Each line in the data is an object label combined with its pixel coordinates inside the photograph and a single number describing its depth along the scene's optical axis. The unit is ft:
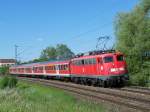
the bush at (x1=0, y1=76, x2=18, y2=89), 113.19
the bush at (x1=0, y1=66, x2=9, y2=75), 356.22
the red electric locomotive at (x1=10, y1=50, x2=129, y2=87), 108.17
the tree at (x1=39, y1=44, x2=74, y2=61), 544.62
